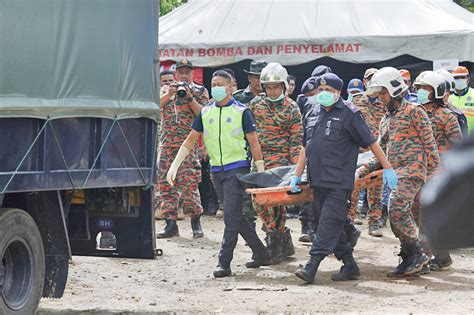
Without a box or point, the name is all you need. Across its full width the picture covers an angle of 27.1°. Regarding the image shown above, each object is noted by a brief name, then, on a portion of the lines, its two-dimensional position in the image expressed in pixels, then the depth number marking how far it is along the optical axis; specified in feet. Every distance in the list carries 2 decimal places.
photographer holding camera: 40.78
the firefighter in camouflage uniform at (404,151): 30.78
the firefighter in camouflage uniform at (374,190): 42.29
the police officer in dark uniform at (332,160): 29.22
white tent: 53.52
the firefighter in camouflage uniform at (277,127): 35.22
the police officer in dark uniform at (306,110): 39.86
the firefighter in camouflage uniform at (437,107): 34.12
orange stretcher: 29.53
